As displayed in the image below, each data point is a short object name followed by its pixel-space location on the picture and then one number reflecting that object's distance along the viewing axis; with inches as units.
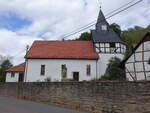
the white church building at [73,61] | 1138.7
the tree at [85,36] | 1664.9
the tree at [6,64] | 2334.5
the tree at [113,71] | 944.7
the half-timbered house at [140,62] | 716.0
